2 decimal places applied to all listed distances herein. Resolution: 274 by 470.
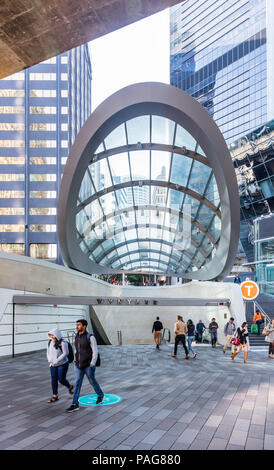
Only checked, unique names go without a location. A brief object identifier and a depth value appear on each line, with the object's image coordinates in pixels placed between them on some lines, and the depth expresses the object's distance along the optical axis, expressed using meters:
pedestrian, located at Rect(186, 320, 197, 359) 15.28
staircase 18.66
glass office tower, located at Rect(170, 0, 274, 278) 88.50
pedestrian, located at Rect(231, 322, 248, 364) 12.66
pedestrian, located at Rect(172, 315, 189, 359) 13.07
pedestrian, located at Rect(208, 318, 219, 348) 17.76
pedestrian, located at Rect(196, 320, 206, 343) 20.67
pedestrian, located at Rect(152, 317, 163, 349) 17.17
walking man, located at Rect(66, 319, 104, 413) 6.57
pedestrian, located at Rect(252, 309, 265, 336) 19.48
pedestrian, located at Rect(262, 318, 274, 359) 13.48
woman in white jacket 7.17
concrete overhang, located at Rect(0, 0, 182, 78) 5.93
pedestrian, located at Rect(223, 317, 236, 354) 15.30
